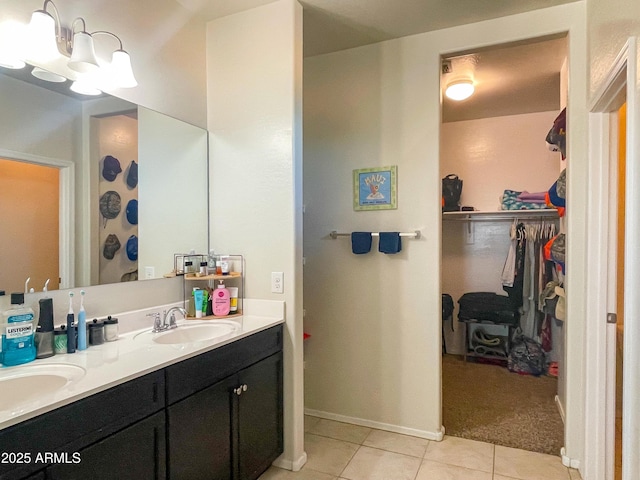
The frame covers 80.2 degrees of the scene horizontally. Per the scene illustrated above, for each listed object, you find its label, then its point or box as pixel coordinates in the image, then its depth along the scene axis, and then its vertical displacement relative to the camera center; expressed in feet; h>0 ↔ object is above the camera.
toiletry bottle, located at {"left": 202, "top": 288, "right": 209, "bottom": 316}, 7.39 -1.31
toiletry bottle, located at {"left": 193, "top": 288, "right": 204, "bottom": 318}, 7.36 -1.31
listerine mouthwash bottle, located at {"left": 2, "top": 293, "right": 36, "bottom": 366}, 4.50 -1.23
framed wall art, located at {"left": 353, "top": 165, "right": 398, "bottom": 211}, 8.92 +1.07
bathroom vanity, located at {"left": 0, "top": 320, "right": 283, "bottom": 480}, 3.56 -2.25
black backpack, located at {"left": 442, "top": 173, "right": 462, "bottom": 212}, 14.25 +1.47
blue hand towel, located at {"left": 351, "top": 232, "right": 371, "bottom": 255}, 8.94 -0.21
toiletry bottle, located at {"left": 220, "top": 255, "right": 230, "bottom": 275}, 7.61 -0.68
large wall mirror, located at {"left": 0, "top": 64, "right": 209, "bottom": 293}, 5.22 +0.76
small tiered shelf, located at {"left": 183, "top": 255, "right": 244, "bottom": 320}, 7.54 -0.95
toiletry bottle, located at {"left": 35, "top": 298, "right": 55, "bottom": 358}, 4.85 -1.26
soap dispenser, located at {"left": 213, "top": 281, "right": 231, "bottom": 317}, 7.42 -1.34
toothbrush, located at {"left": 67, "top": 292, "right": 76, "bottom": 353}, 5.12 -1.36
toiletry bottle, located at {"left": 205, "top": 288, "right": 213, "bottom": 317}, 7.47 -1.43
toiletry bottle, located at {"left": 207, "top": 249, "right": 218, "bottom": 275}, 7.68 -0.62
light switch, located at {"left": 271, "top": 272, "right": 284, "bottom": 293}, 7.43 -0.96
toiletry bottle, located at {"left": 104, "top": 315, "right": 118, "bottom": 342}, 5.75 -1.46
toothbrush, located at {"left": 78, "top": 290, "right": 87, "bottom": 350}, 5.25 -1.35
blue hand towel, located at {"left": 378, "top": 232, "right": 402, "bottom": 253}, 8.61 -0.20
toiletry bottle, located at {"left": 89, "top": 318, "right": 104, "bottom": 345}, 5.53 -1.45
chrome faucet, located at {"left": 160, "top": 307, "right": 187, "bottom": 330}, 6.69 -1.55
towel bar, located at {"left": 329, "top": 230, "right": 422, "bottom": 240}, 8.61 -0.02
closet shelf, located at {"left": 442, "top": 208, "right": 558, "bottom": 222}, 13.42 +0.66
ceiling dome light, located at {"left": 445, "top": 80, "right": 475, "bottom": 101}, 10.78 +4.13
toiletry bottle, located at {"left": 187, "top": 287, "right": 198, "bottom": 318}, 7.41 -1.42
